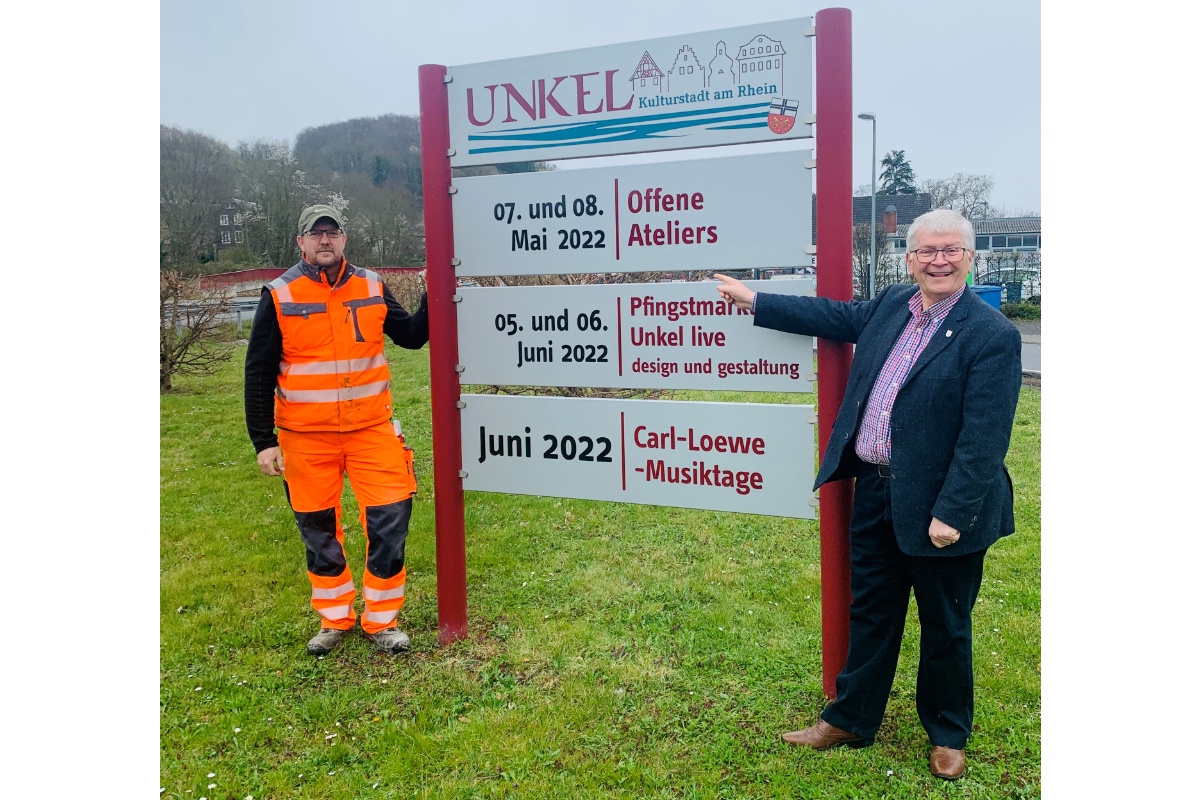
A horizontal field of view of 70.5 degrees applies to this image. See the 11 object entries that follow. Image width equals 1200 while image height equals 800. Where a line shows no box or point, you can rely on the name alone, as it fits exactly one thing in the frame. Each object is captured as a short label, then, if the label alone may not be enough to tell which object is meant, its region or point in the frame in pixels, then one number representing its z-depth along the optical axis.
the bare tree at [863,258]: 19.83
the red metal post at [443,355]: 4.22
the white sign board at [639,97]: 3.54
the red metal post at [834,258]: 3.39
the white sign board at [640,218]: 3.60
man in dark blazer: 2.84
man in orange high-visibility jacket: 4.16
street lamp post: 18.43
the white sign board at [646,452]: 3.71
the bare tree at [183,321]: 12.42
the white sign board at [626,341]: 3.67
